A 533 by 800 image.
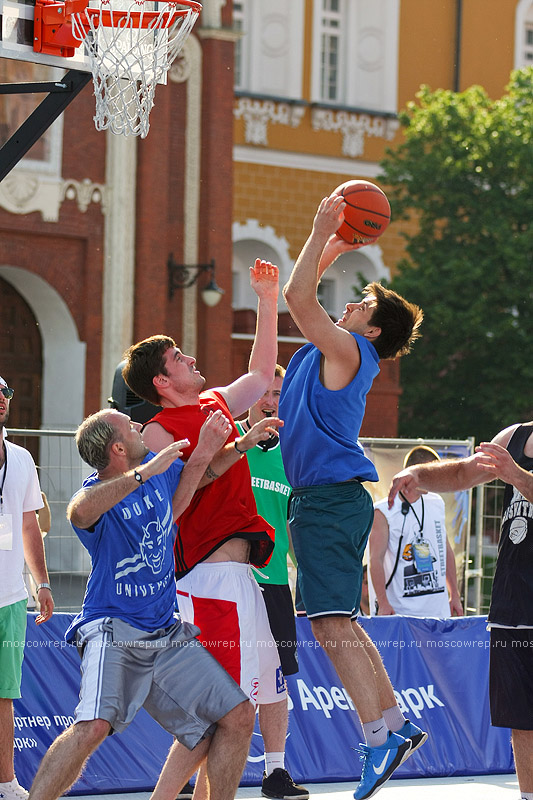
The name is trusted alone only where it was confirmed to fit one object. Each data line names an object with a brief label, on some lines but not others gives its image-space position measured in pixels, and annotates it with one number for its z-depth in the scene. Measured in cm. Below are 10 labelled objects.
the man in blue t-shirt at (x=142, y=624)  1248
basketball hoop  1755
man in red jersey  1364
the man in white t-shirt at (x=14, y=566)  1527
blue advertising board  1669
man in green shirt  1608
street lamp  5156
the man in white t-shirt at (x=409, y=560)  2112
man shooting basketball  1314
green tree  6069
